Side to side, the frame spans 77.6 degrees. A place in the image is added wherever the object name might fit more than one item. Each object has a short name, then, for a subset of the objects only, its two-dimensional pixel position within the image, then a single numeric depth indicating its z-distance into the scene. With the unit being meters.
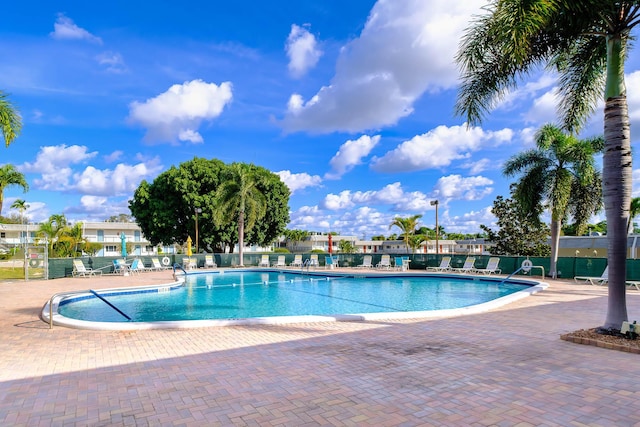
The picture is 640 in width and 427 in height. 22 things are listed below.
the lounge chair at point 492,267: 19.42
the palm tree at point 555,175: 16.66
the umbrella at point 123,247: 25.42
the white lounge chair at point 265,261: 27.53
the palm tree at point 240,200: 27.41
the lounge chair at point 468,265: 20.81
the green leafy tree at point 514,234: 26.30
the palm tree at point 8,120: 10.38
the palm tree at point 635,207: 31.14
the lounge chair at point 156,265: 24.08
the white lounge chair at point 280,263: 27.71
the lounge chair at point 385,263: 24.62
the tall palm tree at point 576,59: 6.05
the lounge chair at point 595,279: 15.48
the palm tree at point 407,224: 42.31
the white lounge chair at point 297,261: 27.38
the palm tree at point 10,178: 18.30
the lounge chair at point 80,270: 19.95
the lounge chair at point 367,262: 25.09
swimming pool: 8.97
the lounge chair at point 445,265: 22.11
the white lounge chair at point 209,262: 26.72
